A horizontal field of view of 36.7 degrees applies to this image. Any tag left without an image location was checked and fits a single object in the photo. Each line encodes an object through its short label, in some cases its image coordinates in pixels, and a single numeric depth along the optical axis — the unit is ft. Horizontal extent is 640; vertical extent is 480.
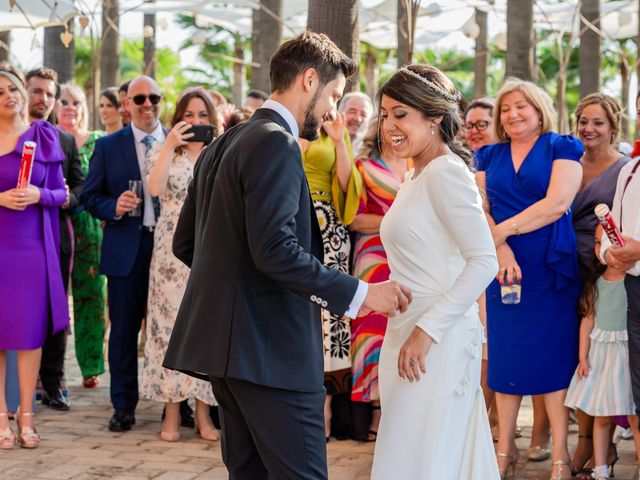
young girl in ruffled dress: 16.56
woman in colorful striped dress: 19.47
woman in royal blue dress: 16.65
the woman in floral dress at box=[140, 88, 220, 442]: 19.71
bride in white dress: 10.64
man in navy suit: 20.56
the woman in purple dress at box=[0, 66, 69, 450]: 19.12
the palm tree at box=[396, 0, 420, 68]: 20.28
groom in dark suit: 9.51
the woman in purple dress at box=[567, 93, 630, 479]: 17.53
